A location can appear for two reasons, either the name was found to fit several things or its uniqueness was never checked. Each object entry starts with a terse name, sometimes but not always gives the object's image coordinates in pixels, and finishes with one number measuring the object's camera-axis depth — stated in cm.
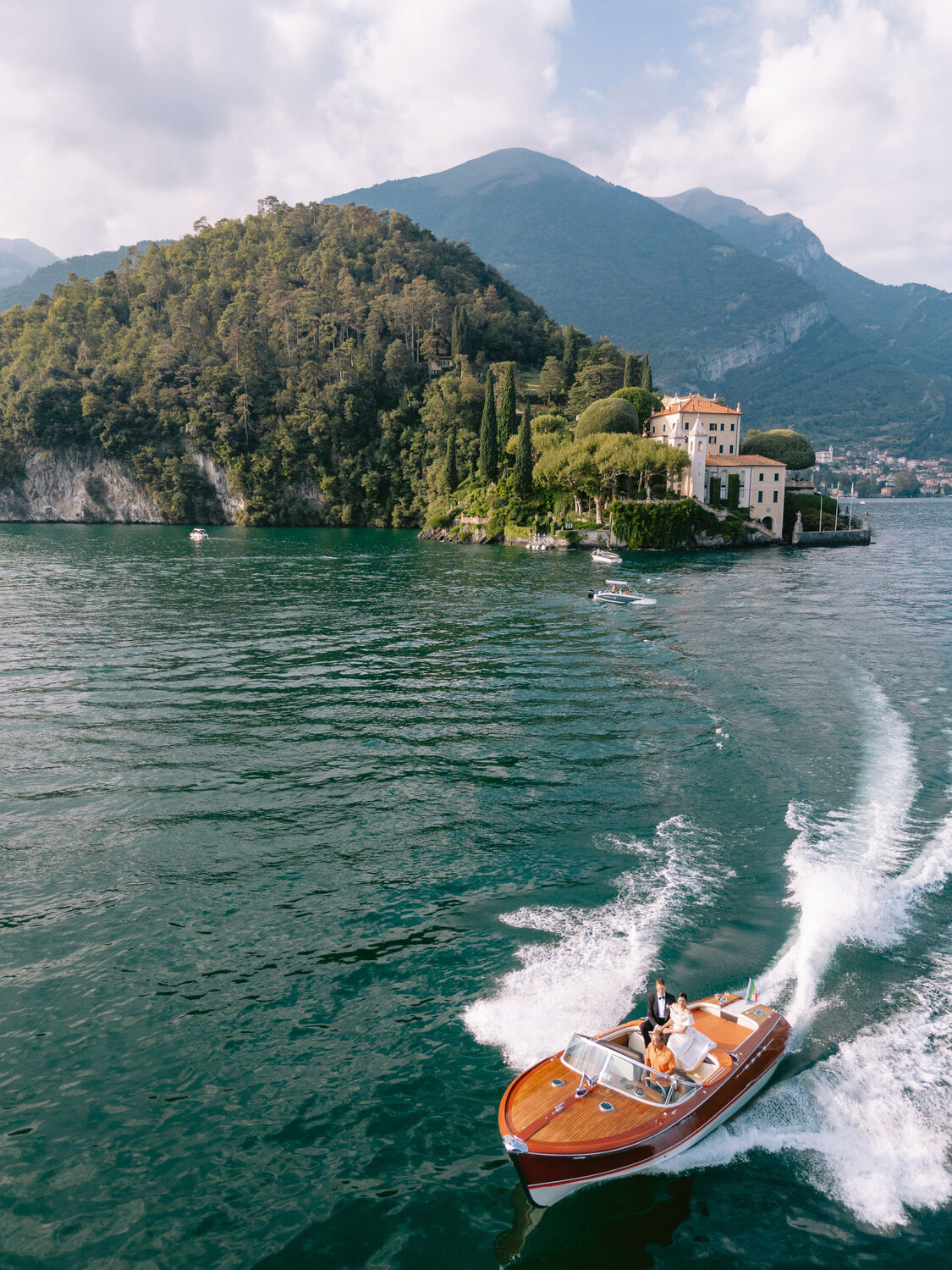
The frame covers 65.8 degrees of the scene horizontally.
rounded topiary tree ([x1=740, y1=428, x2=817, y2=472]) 11706
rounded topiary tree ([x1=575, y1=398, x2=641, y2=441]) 10769
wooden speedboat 1083
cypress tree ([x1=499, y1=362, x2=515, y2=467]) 11900
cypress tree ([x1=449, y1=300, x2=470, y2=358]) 15825
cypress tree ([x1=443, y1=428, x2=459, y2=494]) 12569
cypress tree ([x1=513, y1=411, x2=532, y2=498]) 10525
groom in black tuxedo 1312
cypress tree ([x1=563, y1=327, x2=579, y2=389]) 14545
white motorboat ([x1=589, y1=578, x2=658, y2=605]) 5730
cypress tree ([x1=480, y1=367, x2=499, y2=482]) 11844
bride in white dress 1268
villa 10231
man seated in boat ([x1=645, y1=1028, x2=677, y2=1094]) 1234
